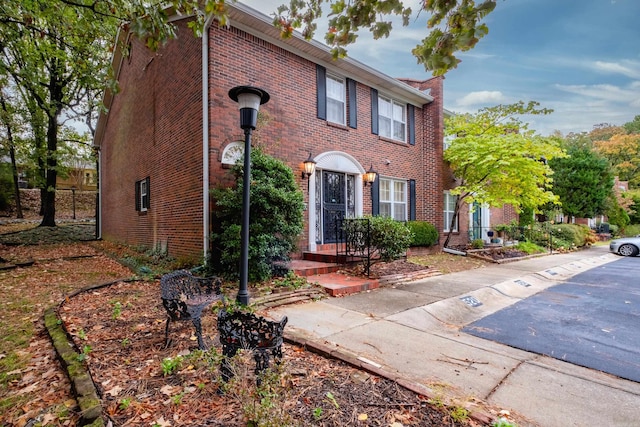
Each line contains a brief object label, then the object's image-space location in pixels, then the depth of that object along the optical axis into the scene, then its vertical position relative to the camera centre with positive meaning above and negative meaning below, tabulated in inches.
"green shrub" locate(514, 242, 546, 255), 508.2 -53.3
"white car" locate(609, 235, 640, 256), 542.6 -55.6
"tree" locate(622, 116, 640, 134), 1700.3 +493.9
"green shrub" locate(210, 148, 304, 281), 233.9 -1.4
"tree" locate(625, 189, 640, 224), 1061.9 +22.4
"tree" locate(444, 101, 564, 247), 390.6 +77.1
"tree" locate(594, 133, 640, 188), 1352.1 +273.6
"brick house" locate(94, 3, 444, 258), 276.8 +97.6
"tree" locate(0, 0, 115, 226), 227.5 +173.5
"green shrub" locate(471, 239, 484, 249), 494.9 -44.6
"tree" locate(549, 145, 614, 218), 745.0 +77.4
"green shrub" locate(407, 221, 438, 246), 418.9 -22.6
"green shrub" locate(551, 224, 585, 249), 622.7 -39.8
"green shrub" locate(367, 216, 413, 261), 268.8 -18.7
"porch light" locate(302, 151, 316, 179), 320.2 +51.6
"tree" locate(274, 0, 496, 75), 98.3 +68.4
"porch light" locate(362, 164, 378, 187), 380.7 +48.8
